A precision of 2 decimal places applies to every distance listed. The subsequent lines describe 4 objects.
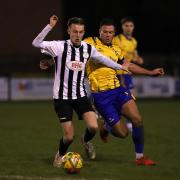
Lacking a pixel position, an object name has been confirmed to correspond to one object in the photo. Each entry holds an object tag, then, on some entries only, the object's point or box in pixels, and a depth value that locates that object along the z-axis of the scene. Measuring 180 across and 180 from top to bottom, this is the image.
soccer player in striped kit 17.78
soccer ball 16.95
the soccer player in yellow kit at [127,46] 27.73
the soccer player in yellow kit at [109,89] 19.23
